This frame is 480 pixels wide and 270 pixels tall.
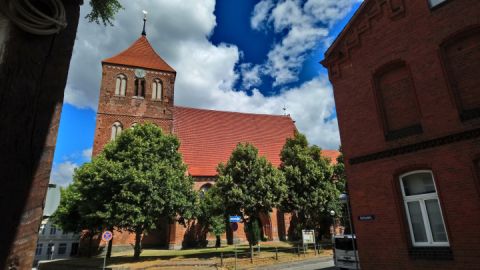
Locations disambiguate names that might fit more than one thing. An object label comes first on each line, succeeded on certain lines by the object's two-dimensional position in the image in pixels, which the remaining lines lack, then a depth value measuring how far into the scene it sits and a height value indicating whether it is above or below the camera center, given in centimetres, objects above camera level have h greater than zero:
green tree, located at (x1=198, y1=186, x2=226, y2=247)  2695 +133
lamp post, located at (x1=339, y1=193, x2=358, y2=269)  1154 +115
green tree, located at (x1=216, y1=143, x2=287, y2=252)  2017 +306
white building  3906 -50
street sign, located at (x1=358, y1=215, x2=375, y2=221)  955 +35
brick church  3066 +1239
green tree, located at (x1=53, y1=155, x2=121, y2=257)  1933 +294
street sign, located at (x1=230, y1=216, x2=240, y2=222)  1739 +80
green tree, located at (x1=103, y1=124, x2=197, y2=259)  1920 +358
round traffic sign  1609 +15
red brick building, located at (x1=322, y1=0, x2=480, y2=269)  798 +272
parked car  1387 -99
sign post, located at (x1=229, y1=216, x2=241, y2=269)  1739 +79
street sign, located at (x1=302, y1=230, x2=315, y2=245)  2089 -33
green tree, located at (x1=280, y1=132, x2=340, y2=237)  2380 +347
